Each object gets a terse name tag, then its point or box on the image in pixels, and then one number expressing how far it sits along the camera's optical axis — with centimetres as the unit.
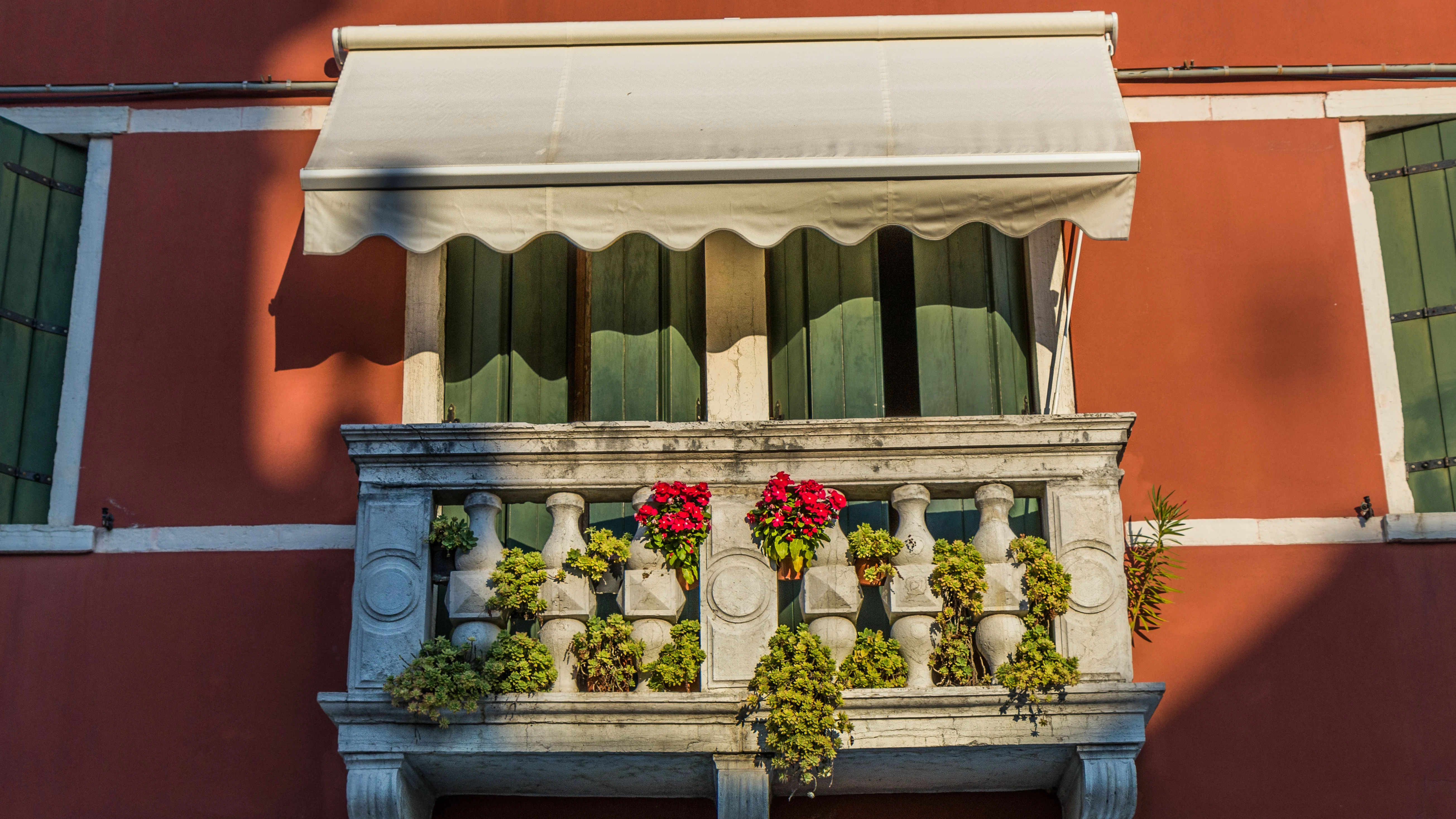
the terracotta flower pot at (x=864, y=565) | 1283
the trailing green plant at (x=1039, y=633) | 1231
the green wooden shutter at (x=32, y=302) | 1448
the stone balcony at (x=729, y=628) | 1241
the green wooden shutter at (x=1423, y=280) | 1431
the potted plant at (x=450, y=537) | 1281
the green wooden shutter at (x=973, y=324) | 1484
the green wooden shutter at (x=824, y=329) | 1480
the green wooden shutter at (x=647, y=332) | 1484
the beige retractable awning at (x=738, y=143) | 1333
